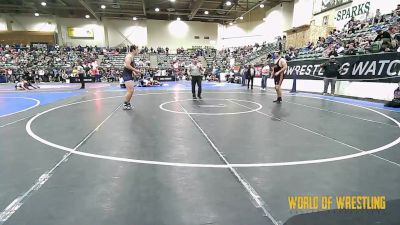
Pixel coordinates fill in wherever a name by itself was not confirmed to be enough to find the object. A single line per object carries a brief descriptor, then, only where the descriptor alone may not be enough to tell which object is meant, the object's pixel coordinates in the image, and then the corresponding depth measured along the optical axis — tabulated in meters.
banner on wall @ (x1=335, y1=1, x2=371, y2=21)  21.47
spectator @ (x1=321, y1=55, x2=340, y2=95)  12.84
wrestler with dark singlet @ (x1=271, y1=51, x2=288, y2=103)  9.75
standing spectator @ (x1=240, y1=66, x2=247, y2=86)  21.11
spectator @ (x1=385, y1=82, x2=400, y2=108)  8.75
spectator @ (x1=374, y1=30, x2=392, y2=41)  11.93
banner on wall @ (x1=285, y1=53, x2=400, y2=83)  10.24
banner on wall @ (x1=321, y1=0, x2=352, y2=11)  24.10
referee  11.56
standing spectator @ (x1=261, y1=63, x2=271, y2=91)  17.67
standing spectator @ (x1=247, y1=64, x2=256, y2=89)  17.60
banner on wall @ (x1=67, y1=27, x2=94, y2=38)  40.75
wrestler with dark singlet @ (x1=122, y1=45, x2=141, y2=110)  8.26
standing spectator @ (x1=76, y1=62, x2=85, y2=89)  17.98
